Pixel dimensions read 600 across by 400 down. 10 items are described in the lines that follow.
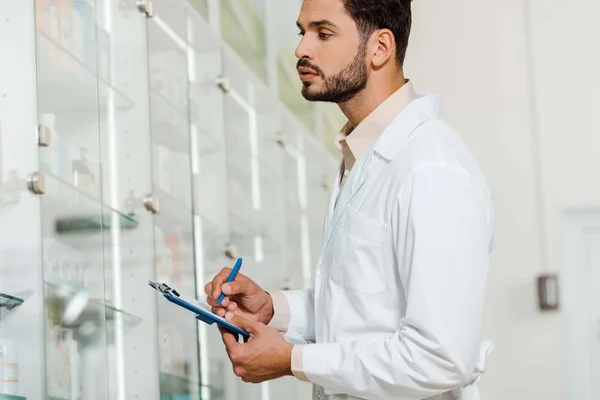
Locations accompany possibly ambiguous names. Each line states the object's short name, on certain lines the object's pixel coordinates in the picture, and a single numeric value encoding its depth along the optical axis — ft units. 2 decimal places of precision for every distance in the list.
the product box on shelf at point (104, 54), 12.66
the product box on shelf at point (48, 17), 11.12
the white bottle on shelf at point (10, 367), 10.24
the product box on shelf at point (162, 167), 14.11
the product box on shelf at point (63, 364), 10.84
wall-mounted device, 24.19
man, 7.62
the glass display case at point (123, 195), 10.64
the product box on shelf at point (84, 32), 12.12
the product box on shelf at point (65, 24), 11.74
